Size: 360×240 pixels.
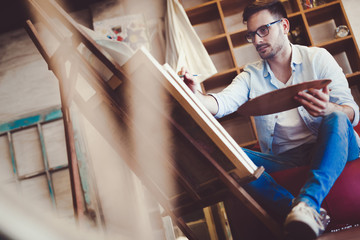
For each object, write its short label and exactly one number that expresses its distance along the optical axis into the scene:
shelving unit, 2.95
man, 0.95
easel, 0.91
